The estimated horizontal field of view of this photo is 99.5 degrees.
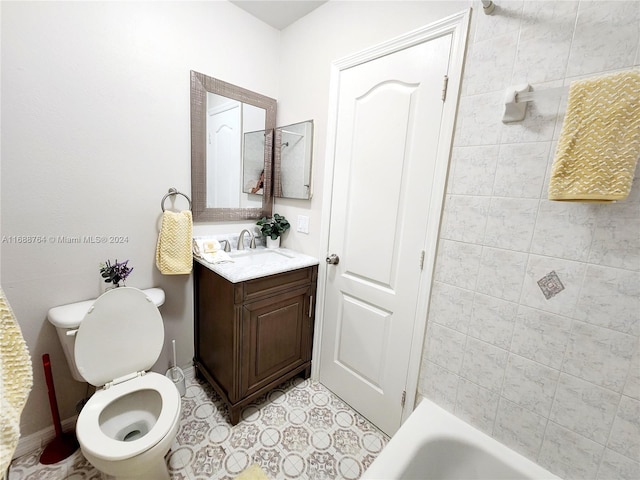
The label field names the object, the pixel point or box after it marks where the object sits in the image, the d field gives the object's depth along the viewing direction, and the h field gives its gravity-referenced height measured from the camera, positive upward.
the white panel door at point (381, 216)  1.26 -0.10
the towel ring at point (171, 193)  1.58 -0.06
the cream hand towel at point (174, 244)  1.52 -0.35
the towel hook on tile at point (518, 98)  0.88 +0.36
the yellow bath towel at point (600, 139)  0.73 +0.20
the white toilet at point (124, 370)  1.12 -0.90
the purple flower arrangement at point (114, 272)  1.37 -0.47
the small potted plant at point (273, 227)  1.97 -0.27
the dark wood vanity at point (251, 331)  1.47 -0.84
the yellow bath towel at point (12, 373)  0.54 -0.45
